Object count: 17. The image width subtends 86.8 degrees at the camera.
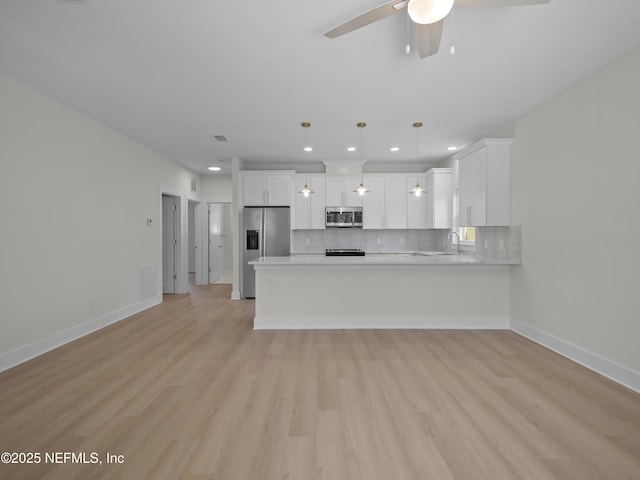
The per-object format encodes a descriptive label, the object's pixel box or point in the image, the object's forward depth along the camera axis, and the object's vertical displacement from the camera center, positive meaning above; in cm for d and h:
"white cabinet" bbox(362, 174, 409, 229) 671 +60
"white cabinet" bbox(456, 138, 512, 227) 439 +67
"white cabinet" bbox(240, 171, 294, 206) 655 +84
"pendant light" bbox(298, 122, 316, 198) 451 +145
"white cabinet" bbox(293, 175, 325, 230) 668 +55
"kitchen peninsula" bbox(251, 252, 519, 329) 444 -83
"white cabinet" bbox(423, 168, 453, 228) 628 +69
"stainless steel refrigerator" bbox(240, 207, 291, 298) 648 -11
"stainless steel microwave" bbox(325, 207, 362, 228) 666 +31
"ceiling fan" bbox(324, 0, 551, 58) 157 +121
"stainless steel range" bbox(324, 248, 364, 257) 646 -39
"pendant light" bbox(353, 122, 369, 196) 452 +145
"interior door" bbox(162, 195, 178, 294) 702 -21
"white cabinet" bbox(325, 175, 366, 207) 668 +85
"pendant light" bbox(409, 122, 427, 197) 455 +146
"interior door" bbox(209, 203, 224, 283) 875 -30
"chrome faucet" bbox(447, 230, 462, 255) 603 -5
